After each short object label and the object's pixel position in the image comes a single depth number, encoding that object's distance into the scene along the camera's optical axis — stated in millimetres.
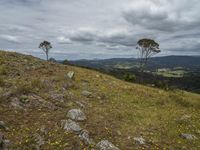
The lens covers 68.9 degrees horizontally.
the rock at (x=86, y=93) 11265
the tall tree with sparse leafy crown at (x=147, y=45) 42832
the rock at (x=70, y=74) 14048
